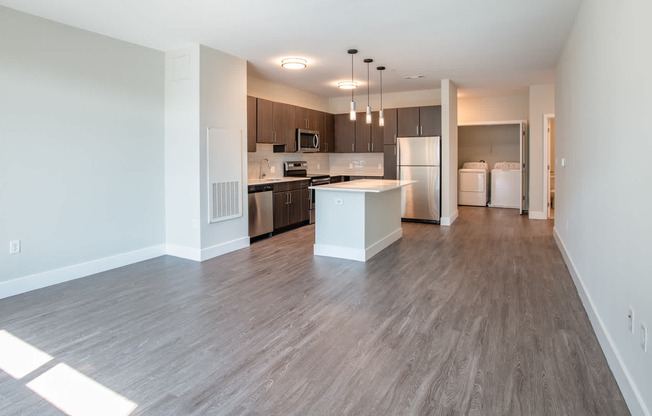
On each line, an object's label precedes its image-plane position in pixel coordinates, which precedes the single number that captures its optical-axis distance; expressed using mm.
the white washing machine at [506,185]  8945
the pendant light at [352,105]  4855
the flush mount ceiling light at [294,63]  5285
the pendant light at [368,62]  5235
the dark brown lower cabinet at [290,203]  6230
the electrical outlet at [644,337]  1722
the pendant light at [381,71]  5821
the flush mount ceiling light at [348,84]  6824
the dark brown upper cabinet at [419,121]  7219
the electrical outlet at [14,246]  3542
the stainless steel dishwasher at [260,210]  5602
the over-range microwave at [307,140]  7141
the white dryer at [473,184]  9352
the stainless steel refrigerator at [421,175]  7191
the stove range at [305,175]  7305
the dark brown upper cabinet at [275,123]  6098
